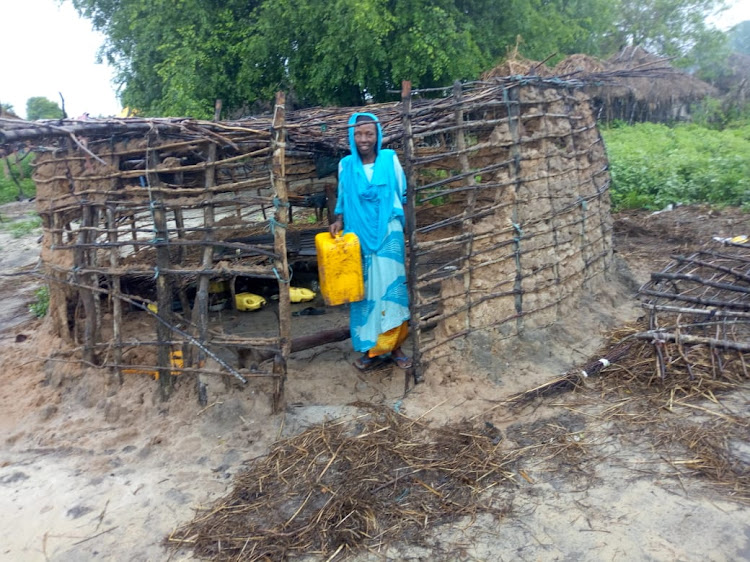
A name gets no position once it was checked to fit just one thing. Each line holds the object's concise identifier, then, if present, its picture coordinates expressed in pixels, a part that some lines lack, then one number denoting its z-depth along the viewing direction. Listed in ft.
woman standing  14.89
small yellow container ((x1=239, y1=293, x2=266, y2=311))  22.52
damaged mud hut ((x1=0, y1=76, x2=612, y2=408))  14.21
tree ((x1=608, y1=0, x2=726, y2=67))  70.18
